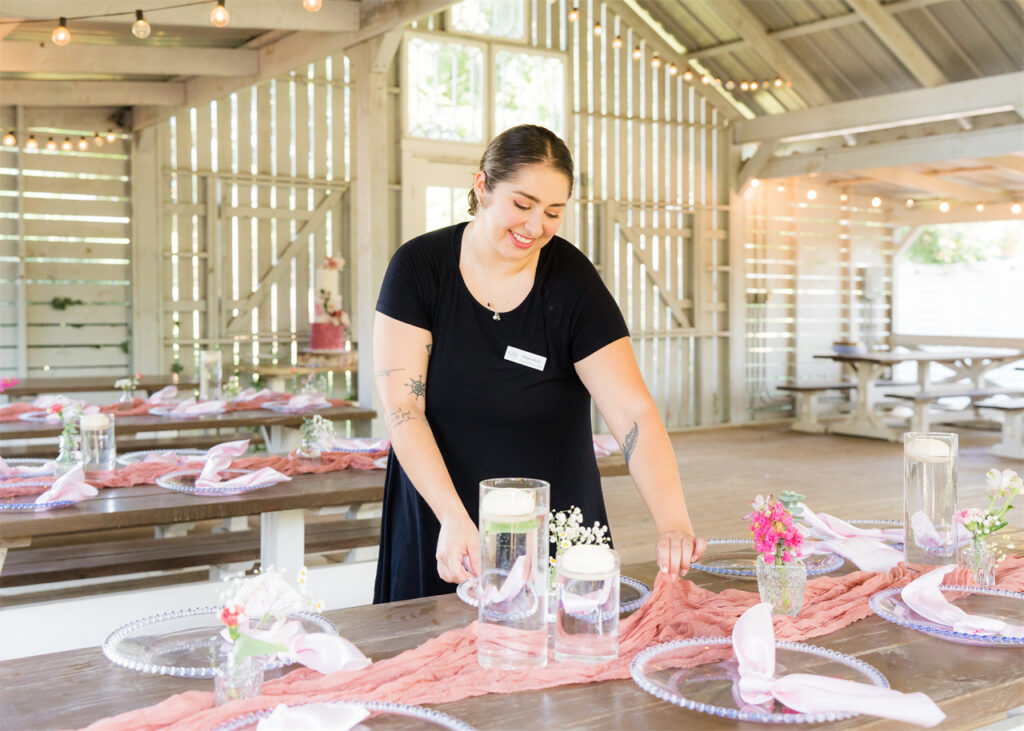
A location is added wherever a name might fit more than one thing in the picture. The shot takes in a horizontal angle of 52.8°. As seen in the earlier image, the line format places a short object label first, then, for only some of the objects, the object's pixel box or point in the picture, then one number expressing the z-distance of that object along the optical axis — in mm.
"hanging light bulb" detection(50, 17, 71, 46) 4586
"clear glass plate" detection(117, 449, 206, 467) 3303
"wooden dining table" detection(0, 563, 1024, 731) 1223
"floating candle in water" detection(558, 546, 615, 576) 1356
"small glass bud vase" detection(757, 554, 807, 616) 1629
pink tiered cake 7652
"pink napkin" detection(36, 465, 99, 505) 2682
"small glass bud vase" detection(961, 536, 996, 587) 1849
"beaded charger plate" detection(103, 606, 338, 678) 1384
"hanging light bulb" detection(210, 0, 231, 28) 4405
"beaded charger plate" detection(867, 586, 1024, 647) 1534
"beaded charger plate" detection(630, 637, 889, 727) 1238
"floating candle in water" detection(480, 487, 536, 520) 1348
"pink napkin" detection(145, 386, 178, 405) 4984
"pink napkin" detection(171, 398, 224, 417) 4645
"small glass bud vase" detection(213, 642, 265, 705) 1234
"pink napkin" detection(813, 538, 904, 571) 1964
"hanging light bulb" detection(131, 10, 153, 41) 4375
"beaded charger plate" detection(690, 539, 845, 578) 1945
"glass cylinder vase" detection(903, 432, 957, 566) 1836
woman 2055
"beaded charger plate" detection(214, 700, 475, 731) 1184
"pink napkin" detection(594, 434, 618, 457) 3621
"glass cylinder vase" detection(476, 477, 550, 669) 1355
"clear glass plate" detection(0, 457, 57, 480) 2988
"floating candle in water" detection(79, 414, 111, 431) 3150
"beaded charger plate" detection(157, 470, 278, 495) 2900
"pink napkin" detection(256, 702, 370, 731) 1147
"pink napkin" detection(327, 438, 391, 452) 3547
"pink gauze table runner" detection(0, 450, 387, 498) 2830
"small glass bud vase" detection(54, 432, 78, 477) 3090
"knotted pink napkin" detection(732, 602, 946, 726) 1188
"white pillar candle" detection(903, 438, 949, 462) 1839
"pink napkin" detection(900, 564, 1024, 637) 1559
